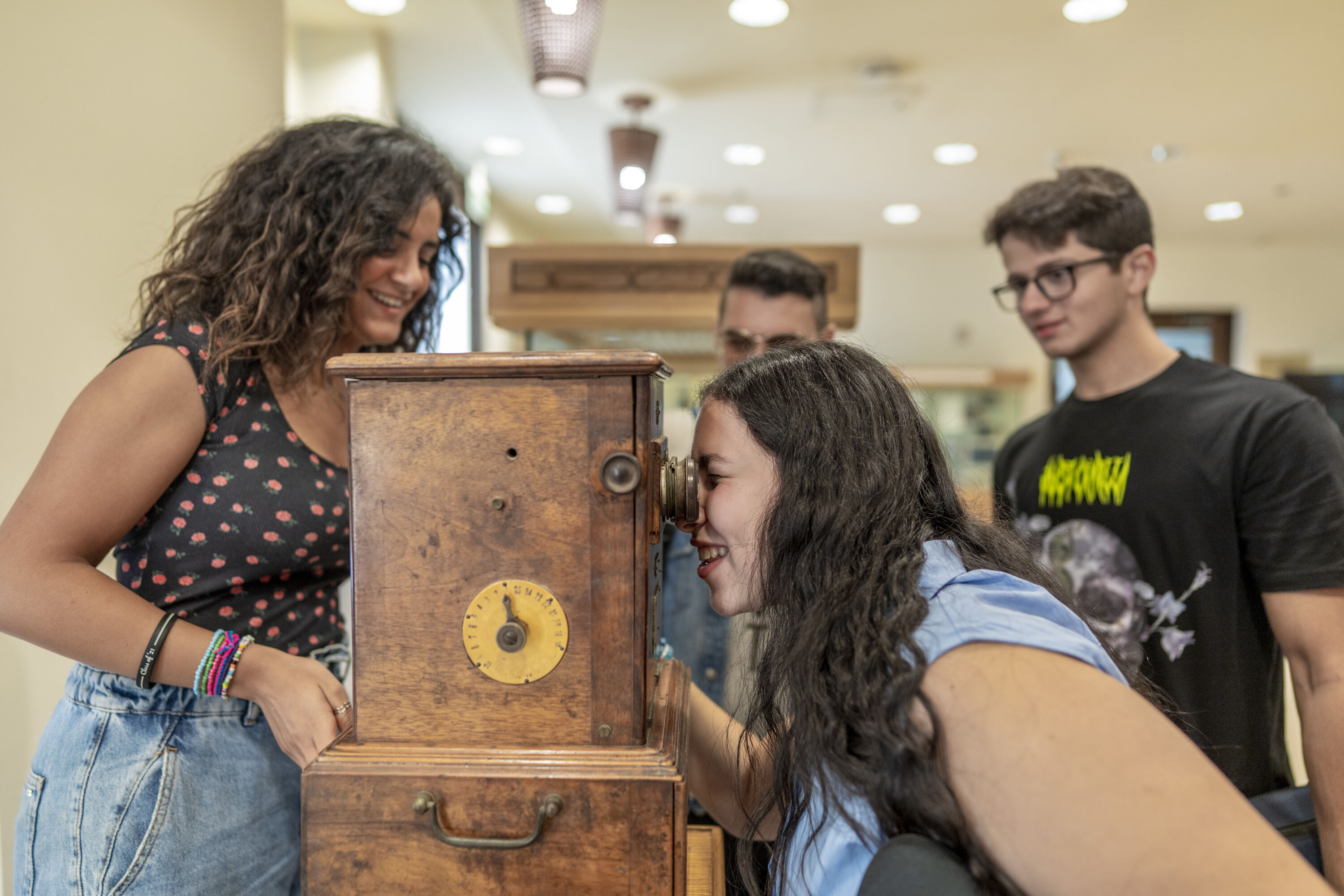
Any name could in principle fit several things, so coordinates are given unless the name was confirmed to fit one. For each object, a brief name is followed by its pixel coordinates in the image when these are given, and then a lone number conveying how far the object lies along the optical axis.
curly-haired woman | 0.95
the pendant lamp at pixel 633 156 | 3.48
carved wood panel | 2.31
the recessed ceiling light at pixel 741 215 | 5.82
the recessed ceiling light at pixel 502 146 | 4.40
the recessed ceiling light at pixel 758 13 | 2.84
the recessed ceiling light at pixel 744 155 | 4.48
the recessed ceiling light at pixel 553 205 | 5.68
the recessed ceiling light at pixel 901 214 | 5.84
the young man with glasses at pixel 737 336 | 1.83
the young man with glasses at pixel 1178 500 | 1.33
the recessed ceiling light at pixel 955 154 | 4.43
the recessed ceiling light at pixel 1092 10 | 2.81
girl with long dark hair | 0.64
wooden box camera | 0.81
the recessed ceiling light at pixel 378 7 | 2.88
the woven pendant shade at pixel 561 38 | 2.34
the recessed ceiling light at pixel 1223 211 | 5.72
